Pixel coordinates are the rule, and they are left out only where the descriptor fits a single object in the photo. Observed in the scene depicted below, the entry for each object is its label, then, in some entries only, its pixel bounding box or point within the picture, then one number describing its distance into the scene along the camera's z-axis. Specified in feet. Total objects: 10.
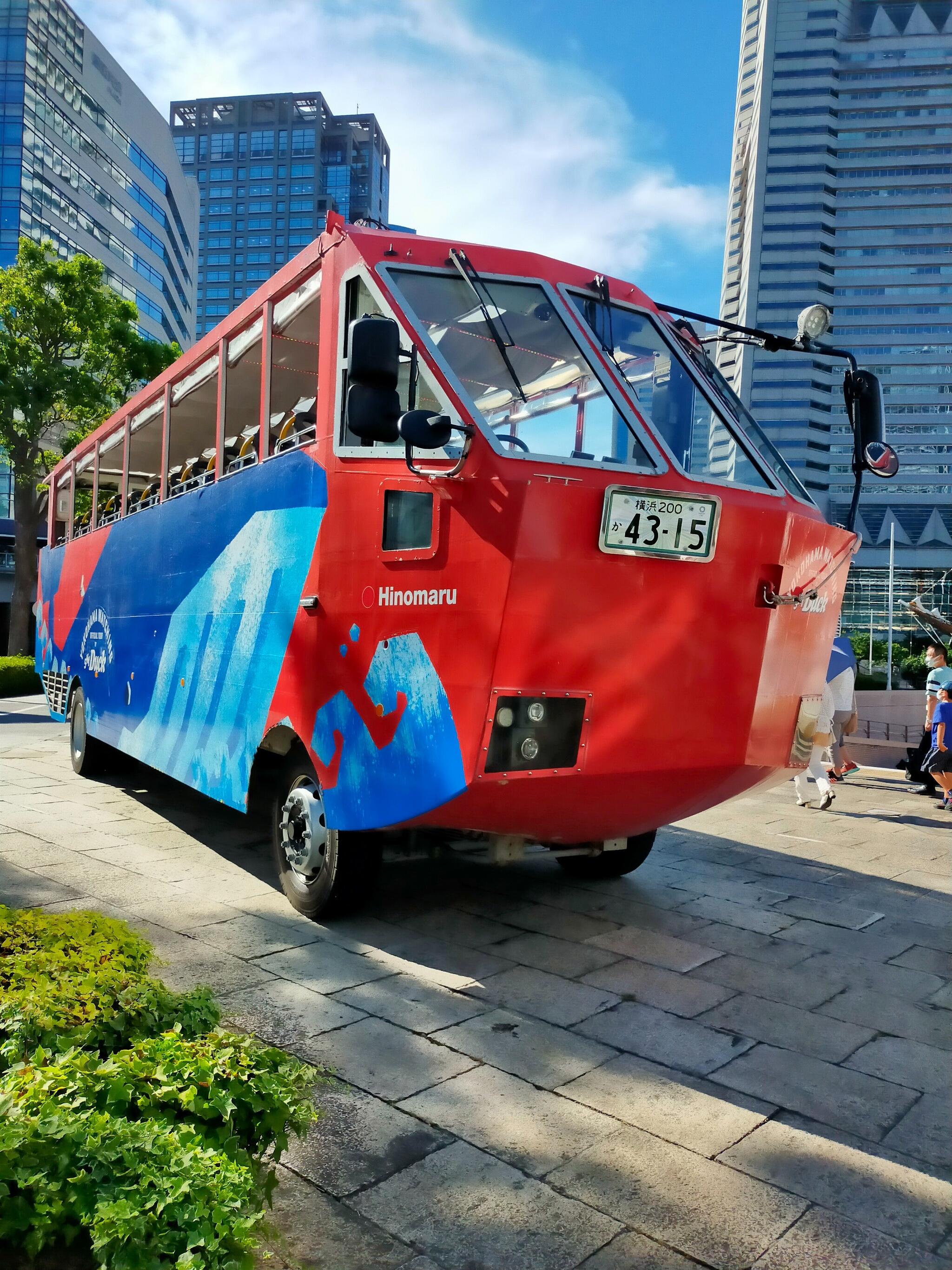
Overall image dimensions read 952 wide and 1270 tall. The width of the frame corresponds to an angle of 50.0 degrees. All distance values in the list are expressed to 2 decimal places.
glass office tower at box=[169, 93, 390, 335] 563.48
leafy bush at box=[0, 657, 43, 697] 77.36
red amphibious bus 14.01
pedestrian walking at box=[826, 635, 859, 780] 33.06
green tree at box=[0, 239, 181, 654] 82.07
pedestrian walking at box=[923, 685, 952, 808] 33.68
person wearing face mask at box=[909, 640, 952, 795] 38.32
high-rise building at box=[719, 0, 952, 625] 396.37
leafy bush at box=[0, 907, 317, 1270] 6.07
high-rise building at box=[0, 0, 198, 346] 185.57
